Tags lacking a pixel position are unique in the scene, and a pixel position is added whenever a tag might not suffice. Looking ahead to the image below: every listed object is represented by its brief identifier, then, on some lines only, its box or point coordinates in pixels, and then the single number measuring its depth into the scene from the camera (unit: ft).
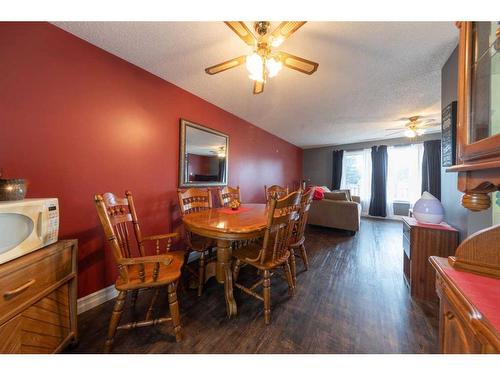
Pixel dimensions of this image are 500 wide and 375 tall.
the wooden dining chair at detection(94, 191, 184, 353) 3.57
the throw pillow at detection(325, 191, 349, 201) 12.37
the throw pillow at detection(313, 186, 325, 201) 12.90
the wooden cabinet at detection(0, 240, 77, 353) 2.65
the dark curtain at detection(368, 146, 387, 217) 16.90
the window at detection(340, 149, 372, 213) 18.15
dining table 4.35
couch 11.53
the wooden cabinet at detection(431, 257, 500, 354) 1.38
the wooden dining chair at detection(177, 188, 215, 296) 5.74
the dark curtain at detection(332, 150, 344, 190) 19.30
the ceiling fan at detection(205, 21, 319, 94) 3.77
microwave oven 2.81
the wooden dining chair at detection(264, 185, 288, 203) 9.90
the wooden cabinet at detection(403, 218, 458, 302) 5.22
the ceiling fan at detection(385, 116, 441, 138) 11.12
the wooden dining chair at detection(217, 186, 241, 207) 8.02
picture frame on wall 4.93
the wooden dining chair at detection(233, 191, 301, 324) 4.33
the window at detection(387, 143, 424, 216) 15.90
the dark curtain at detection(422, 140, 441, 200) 14.60
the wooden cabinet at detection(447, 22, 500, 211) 1.96
